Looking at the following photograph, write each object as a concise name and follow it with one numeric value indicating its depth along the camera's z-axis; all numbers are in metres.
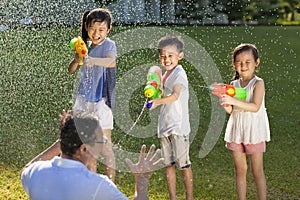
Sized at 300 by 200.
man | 2.33
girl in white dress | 3.72
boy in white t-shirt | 3.79
